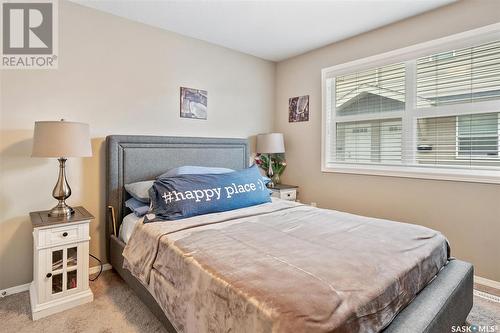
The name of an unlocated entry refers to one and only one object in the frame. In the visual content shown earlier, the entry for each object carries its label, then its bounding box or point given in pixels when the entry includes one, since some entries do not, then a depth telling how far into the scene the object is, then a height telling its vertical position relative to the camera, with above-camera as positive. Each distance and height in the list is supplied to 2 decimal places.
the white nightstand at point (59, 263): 1.87 -0.71
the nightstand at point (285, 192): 3.38 -0.35
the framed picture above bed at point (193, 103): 3.01 +0.67
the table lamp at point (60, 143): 1.90 +0.14
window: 2.31 +0.50
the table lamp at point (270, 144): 3.48 +0.25
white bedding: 2.19 -0.51
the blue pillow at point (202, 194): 2.05 -0.25
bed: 1.27 -0.39
